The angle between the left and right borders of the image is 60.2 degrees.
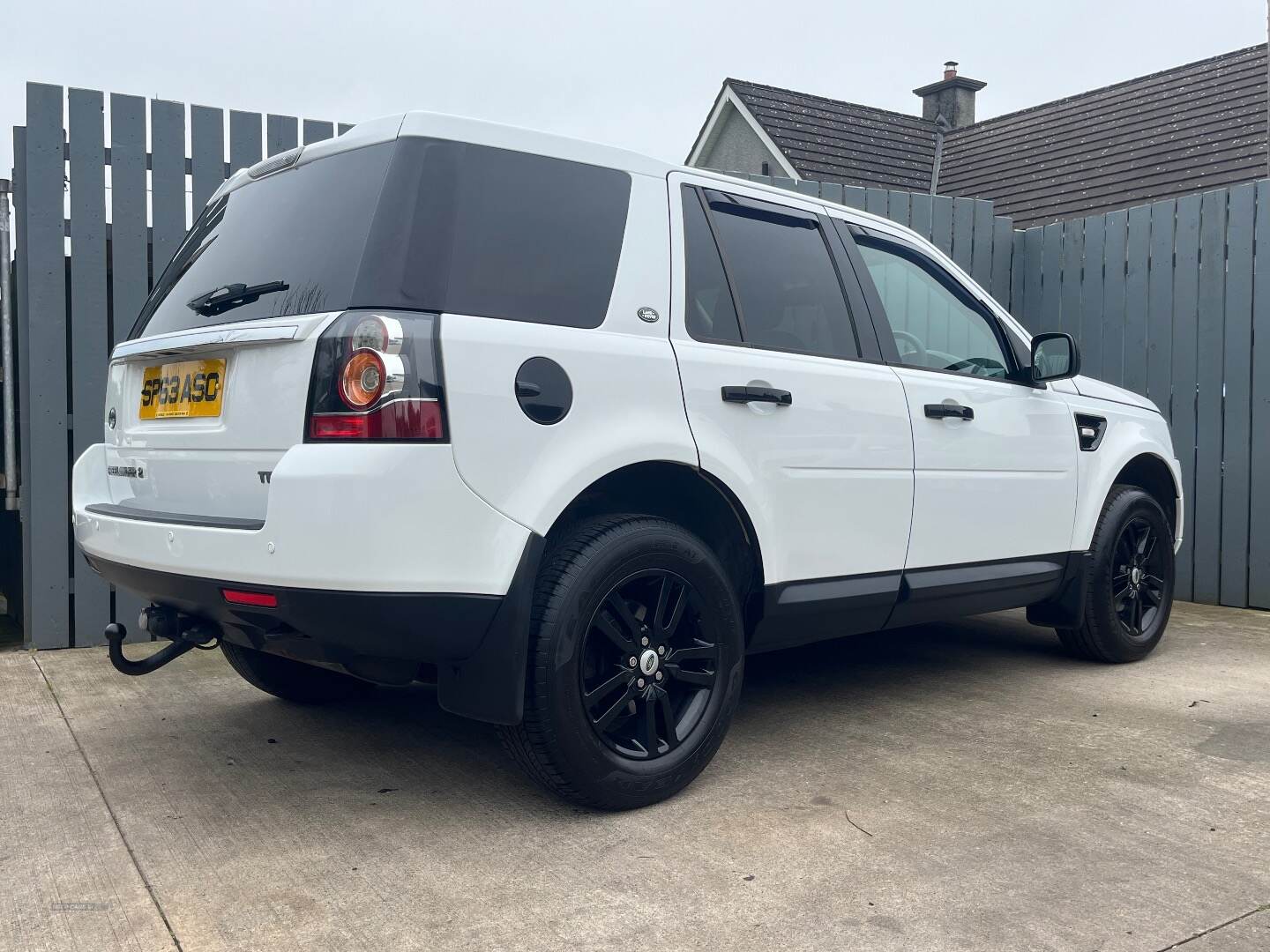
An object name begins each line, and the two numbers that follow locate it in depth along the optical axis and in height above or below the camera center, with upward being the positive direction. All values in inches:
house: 560.1 +176.8
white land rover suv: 98.7 -0.6
